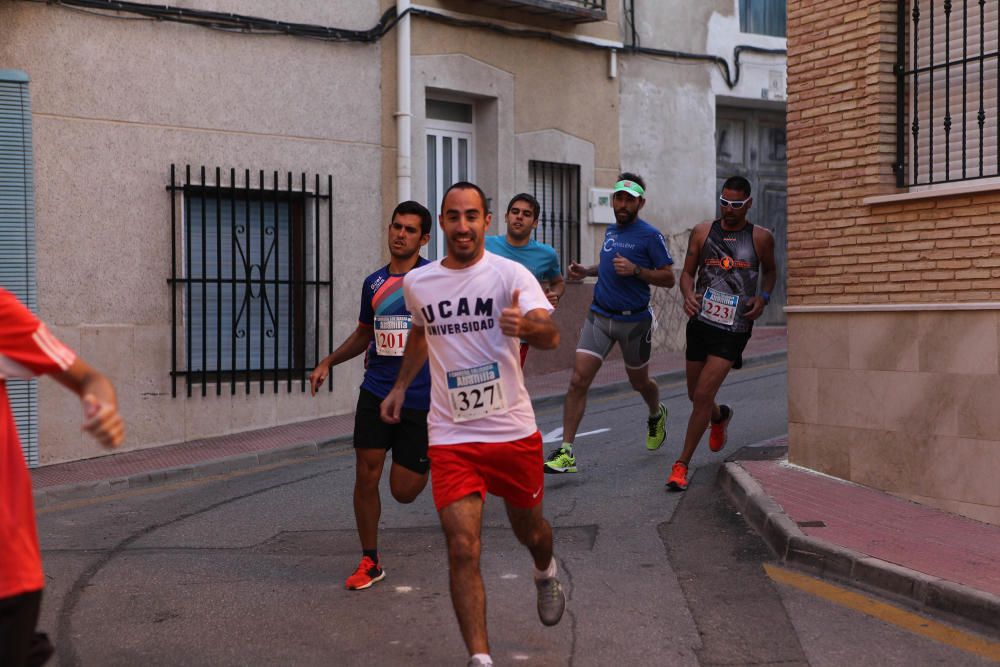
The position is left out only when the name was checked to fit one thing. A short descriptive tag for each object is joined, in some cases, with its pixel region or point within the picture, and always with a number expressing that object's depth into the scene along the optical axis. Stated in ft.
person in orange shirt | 11.30
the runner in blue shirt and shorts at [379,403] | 21.50
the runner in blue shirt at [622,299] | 30.86
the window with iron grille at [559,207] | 56.13
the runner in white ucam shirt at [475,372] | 16.67
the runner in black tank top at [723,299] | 29.19
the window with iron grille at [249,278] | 41.65
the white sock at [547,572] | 17.99
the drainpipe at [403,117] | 47.52
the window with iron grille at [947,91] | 26.89
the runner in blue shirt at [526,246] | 30.26
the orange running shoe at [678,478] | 28.99
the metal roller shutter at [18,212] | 36.65
